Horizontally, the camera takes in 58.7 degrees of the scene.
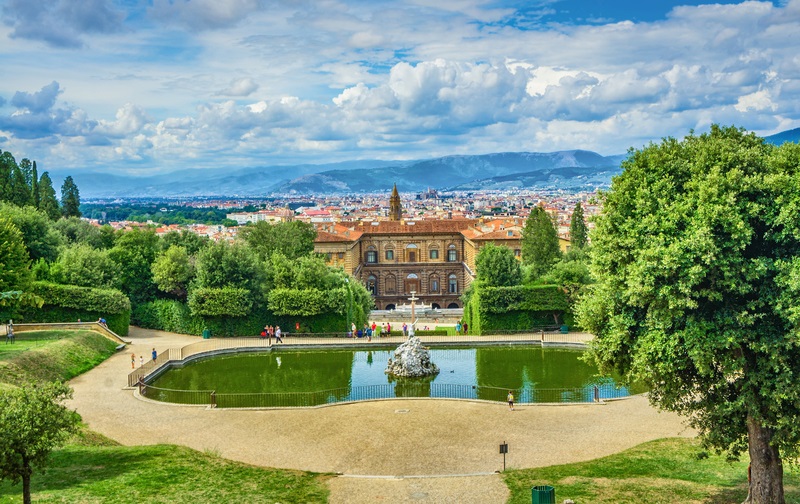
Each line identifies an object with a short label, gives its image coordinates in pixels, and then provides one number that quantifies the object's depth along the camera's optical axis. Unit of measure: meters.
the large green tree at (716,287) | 16.22
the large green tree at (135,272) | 50.34
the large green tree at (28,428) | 15.53
